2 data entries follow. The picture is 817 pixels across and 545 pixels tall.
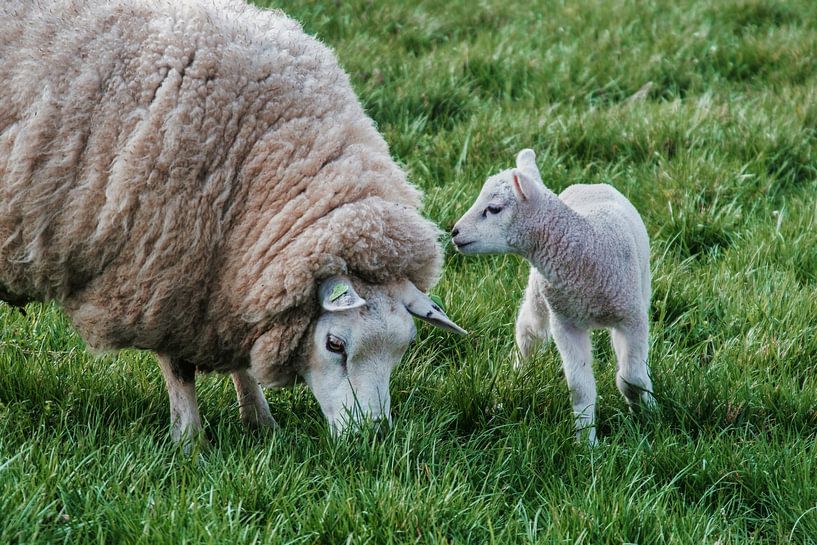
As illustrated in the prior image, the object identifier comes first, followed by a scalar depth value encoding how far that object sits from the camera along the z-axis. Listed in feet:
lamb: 20.76
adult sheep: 18.72
